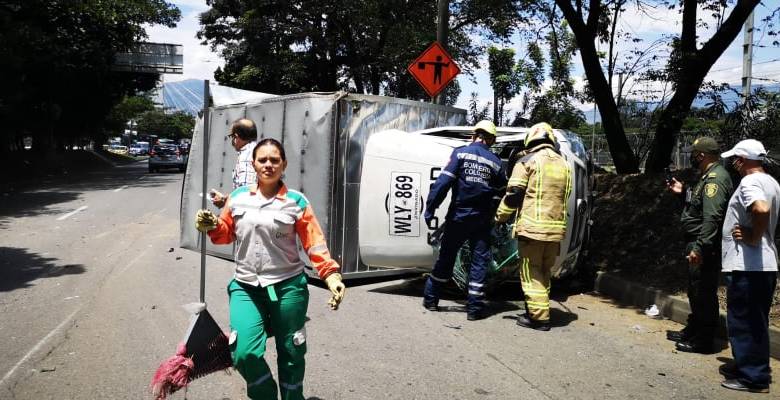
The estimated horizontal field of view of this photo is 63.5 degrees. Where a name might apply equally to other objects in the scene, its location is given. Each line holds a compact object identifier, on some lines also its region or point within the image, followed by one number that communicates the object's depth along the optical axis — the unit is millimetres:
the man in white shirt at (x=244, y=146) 5207
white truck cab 6855
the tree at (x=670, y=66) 9484
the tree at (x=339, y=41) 22750
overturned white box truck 6871
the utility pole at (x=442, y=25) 11234
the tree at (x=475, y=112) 19375
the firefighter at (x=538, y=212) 5770
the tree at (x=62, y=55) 21484
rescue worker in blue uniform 6062
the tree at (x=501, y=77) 20170
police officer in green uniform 4793
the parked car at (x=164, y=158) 31906
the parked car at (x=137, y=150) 83062
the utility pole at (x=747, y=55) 13636
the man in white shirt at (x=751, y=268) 4336
